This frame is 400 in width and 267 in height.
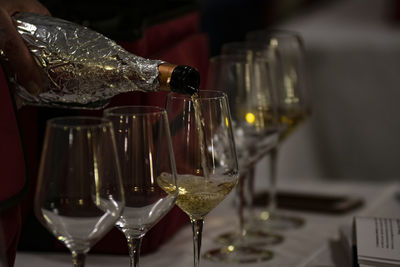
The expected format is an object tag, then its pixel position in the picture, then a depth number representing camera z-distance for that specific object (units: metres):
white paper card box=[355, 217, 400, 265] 1.43
